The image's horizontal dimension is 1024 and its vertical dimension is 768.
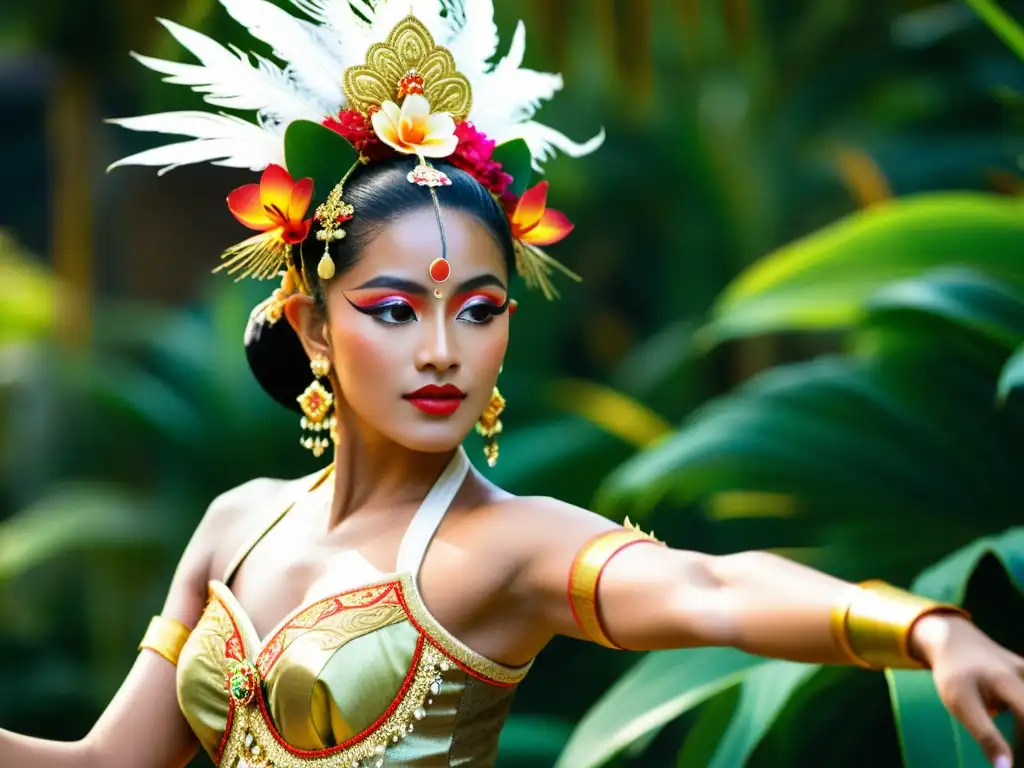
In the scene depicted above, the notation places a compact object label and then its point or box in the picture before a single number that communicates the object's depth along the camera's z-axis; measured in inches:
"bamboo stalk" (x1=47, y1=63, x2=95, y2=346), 235.9
